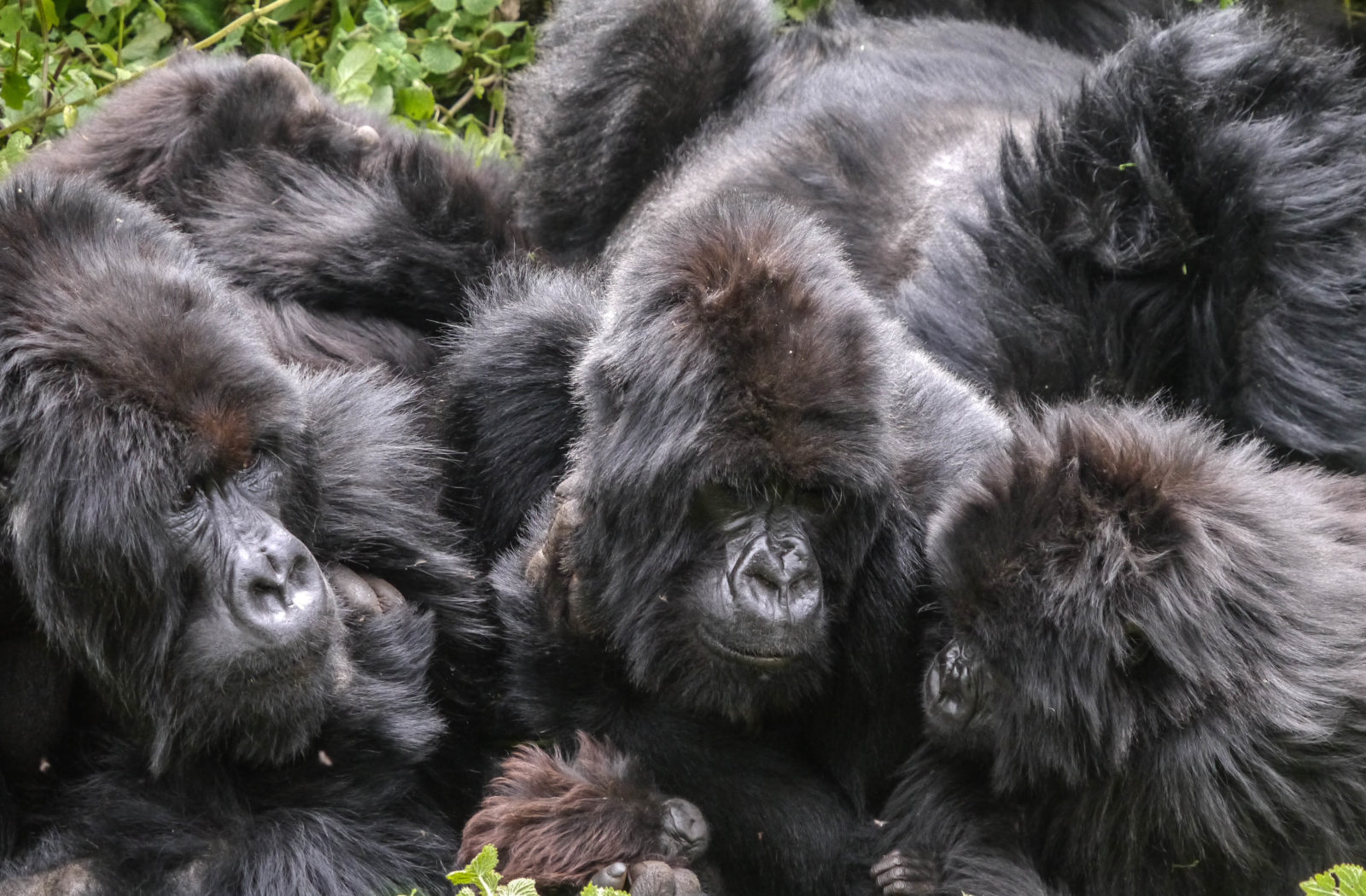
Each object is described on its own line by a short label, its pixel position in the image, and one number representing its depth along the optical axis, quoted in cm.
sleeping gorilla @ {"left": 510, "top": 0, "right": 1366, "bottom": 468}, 884
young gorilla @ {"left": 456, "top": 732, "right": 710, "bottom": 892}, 722
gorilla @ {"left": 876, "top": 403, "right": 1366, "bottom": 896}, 673
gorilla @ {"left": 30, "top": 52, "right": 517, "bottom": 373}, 952
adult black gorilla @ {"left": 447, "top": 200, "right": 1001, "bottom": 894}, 698
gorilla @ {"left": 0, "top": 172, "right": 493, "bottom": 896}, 662
